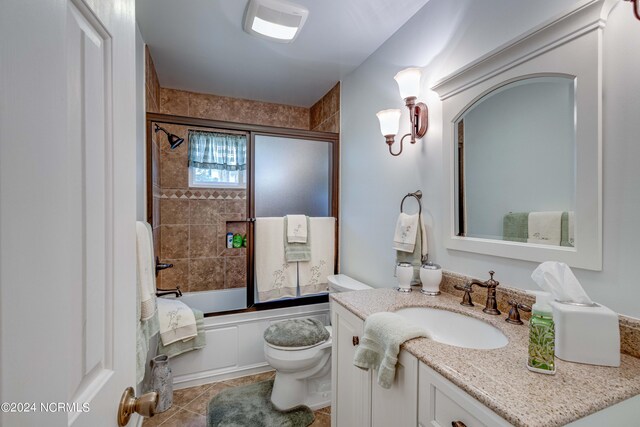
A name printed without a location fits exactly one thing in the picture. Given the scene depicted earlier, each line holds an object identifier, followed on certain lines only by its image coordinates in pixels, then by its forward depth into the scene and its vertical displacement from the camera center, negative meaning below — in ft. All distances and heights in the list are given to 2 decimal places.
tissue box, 2.67 -1.14
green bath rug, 5.87 -4.26
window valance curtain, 9.78 +2.12
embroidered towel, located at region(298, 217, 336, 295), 8.32 -1.38
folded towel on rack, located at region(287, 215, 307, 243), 8.05 -0.48
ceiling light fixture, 5.62 +3.97
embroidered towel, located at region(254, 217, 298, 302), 7.84 -1.43
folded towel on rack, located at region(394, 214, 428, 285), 5.40 -0.79
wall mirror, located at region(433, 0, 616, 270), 3.25 +0.92
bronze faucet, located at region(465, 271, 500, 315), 4.07 -1.19
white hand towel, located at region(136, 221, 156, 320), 4.75 -1.04
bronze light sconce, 5.31 +1.95
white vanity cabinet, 3.29 -2.43
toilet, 6.12 -3.43
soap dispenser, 2.56 -1.16
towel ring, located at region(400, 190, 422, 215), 5.75 +0.32
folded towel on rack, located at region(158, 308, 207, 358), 6.68 -3.13
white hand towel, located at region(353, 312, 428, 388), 3.38 -1.59
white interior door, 0.90 +0.00
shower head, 8.22 +2.03
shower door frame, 7.46 +1.21
